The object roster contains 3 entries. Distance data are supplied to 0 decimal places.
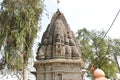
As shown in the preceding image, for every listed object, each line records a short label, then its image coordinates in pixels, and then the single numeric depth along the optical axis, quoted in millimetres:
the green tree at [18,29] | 11856
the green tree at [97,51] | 19033
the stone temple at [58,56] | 13253
